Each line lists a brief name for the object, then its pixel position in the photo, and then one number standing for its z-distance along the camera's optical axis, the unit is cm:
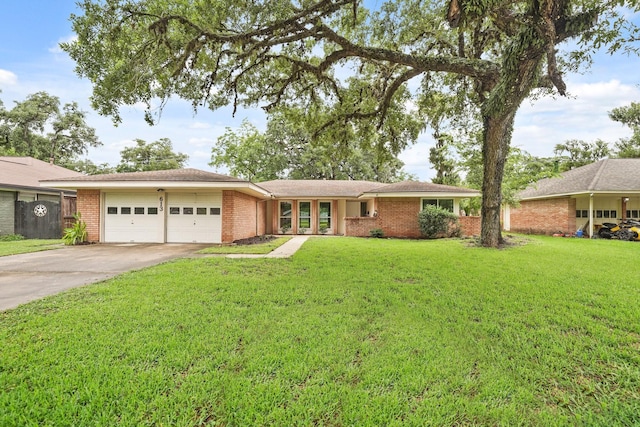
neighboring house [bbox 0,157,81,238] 1370
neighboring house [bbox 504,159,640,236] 1512
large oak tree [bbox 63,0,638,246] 661
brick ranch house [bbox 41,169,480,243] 1159
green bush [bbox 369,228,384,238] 1555
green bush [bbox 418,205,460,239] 1467
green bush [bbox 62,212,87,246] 1137
